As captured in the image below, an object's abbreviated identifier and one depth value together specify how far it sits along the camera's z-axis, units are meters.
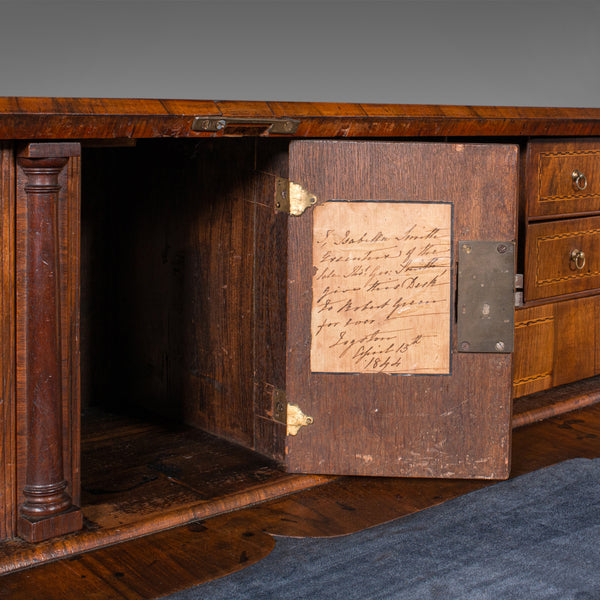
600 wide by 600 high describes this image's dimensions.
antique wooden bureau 0.92
